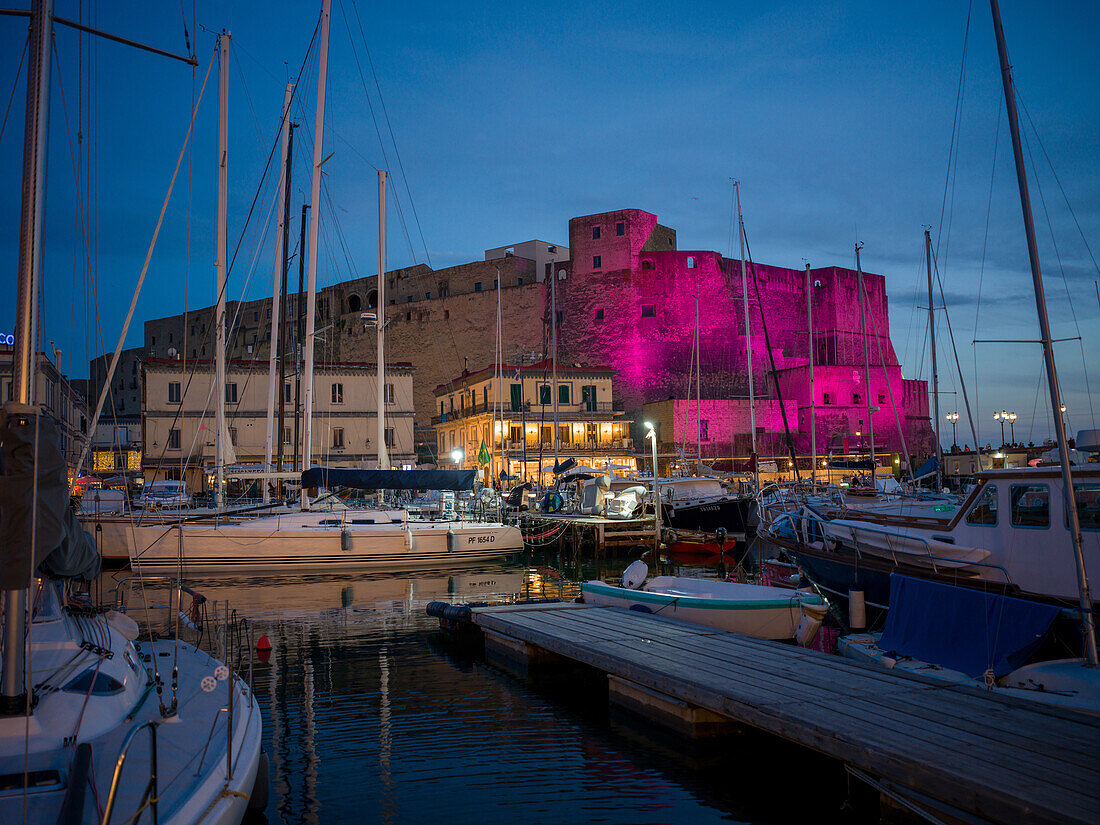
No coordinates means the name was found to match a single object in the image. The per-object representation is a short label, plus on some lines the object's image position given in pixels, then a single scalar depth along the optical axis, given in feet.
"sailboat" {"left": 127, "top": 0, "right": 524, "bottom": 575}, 64.18
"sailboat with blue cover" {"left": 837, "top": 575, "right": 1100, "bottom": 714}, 23.56
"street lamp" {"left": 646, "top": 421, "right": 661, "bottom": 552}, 80.64
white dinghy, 36.19
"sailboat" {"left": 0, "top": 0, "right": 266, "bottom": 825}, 14.44
